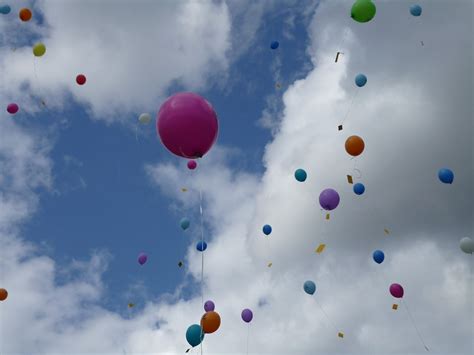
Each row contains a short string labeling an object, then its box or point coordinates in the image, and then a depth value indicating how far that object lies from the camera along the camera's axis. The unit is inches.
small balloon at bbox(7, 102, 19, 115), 423.5
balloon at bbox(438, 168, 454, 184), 385.1
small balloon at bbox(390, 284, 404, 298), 412.5
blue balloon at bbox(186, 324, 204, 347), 312.5
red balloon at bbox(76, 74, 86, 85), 428.5
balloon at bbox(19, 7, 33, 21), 413.7
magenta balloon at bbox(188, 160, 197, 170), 442.9
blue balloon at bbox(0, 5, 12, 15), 415.3
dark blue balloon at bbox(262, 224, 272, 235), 460.4
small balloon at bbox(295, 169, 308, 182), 422.0
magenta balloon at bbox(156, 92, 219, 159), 284.7
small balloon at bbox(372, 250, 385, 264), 425.5
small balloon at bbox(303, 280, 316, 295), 428.7
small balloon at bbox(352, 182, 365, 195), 417.4
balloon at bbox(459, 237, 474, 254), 389.7
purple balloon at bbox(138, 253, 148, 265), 433.7
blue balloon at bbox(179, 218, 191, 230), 436.1
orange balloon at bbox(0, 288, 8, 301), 407.2
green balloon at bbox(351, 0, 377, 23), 369.4
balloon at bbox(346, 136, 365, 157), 383.9
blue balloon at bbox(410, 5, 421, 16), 413.1
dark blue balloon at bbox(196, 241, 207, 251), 419.8
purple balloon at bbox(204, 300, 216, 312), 410.0
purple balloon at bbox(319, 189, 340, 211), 387.2
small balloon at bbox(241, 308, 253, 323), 415.8
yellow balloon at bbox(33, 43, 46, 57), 422.0
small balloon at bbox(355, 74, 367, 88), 419.2
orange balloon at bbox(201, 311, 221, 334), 315.9
